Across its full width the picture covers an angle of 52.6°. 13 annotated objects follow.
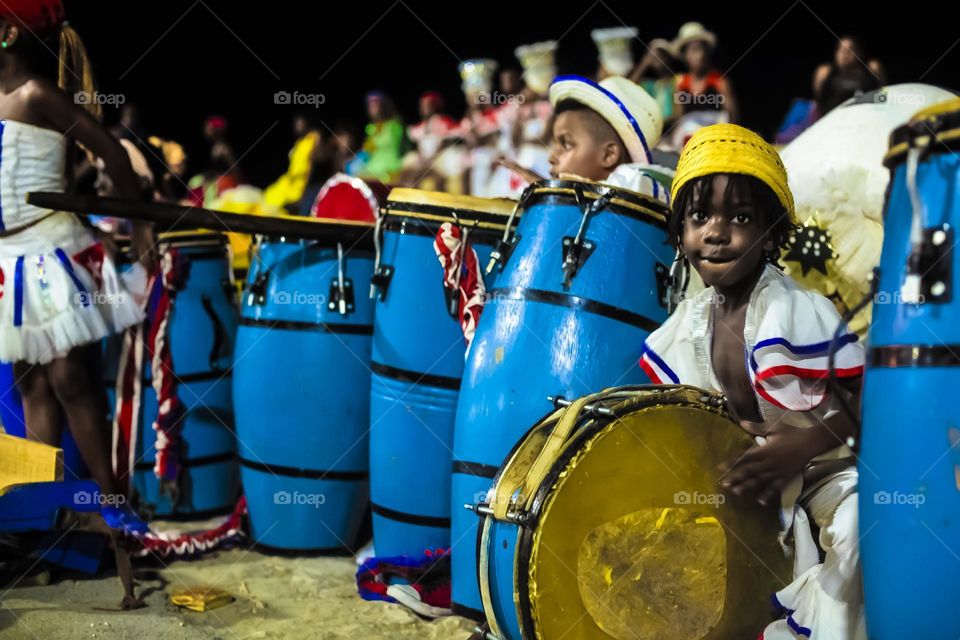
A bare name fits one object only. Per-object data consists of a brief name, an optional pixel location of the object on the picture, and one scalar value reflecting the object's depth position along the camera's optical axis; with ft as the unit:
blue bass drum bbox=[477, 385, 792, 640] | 5.85
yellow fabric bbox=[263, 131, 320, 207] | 25.89
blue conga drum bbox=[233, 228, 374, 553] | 10.53
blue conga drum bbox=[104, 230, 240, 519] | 11.83
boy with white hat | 10.09
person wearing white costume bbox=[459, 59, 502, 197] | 24.14
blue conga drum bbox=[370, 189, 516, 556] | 9.55
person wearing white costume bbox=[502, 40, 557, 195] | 22.03
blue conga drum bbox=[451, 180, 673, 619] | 7.84
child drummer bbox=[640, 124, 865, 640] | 5.95
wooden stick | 9.85
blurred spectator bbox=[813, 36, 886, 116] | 14.79
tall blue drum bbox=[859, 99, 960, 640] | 4.60
